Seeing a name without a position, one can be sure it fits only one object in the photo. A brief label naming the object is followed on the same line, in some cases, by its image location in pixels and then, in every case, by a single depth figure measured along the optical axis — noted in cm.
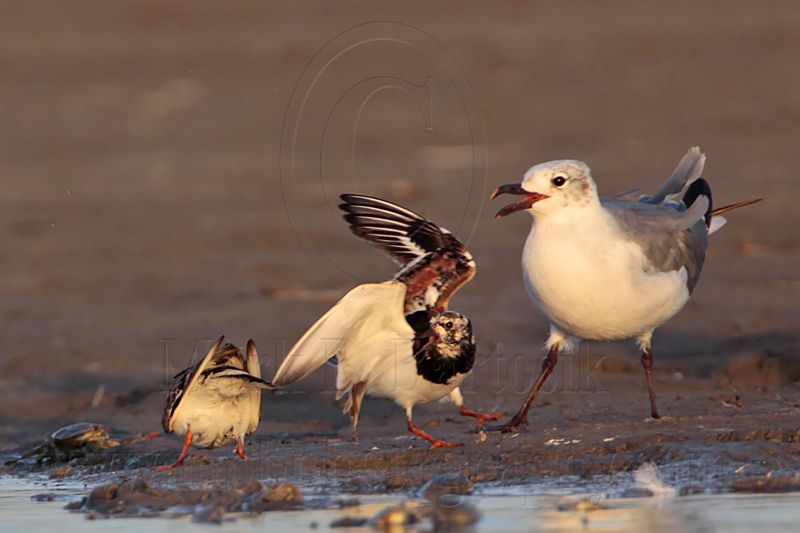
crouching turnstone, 1562
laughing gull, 1639
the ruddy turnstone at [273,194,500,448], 1609
